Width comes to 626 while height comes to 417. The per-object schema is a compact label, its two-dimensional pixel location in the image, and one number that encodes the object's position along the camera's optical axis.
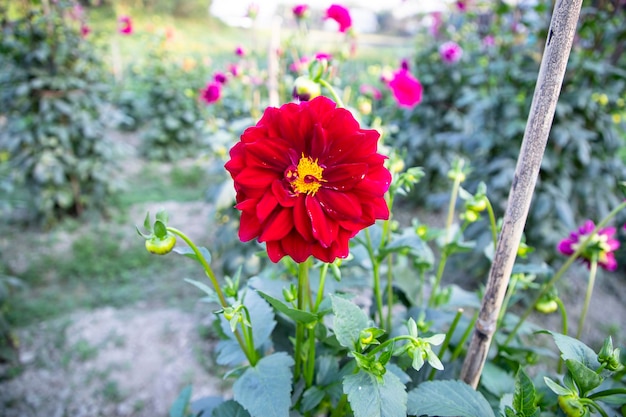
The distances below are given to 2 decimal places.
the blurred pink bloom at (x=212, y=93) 1.88
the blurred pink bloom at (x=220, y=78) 1.96
